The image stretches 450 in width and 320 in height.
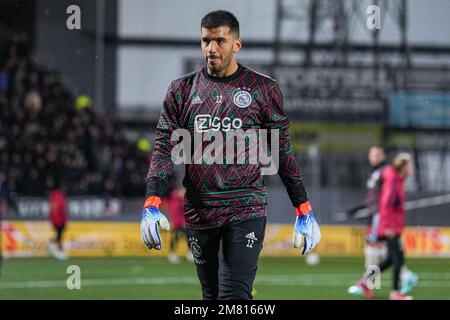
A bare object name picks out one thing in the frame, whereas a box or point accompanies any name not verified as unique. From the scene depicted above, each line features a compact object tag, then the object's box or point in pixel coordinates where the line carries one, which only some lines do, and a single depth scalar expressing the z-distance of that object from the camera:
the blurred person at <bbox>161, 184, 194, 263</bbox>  22.07
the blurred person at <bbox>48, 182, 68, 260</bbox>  22.11
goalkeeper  6.23
